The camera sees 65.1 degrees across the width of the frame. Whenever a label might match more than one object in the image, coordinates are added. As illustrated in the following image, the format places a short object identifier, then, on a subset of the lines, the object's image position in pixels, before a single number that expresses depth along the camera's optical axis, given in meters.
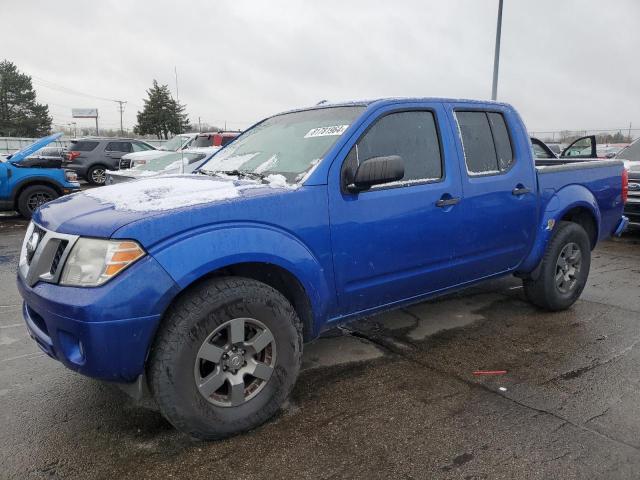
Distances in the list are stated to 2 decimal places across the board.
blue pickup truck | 2.33
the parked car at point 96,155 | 17.97
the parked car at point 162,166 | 9.88
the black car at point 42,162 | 10.38
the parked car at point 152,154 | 12.59
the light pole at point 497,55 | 13.05
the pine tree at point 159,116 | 53.06
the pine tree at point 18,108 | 55.38
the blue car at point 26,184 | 10.06
